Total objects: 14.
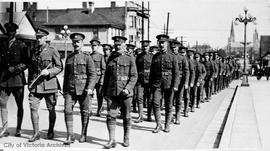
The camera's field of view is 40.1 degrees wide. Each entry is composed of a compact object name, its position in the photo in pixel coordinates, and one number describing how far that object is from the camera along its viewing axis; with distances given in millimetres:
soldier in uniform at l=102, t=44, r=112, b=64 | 9211
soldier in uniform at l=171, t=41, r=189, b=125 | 7727
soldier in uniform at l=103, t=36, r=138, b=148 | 5477
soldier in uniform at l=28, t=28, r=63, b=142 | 5656
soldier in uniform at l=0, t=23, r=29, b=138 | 5832
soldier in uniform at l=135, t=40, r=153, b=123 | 8031
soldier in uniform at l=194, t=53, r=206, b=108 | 10531
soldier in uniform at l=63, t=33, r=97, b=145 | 5605
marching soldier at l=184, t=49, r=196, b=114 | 8805
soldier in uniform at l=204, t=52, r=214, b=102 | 12695
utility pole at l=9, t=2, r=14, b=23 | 6492
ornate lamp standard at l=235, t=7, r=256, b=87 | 15242
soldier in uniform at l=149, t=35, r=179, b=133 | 6715
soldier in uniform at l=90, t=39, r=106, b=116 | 8495
